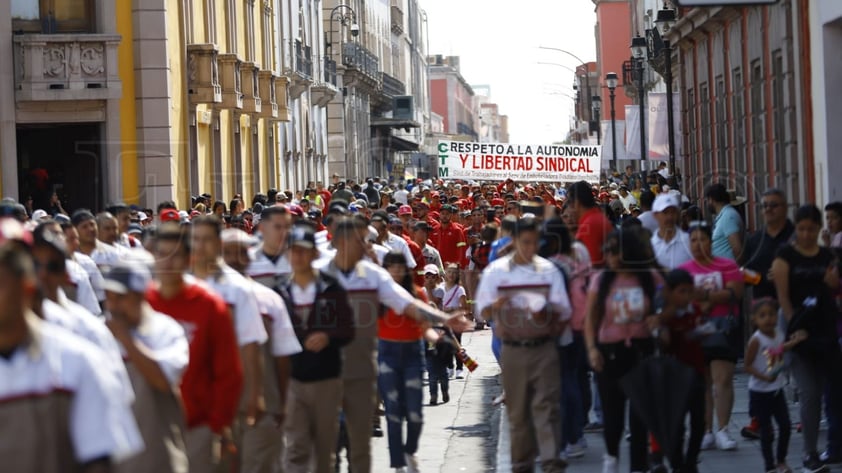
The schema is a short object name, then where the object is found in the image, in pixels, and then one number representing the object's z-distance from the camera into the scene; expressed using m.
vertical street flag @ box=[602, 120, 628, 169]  56.12
